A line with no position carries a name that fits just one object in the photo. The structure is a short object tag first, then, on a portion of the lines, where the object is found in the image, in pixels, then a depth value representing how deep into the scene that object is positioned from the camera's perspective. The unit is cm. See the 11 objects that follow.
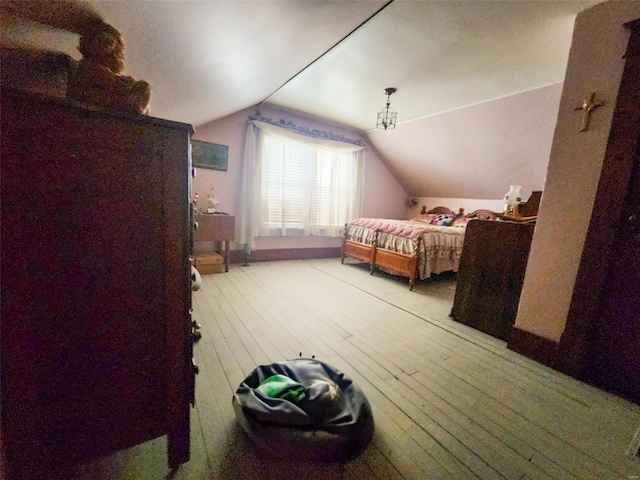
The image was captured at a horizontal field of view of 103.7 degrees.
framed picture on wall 353
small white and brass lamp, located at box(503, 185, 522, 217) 219
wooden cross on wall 145
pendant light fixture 293
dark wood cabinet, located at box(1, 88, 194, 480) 59
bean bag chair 89
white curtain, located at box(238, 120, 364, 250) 384
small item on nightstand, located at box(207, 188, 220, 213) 362
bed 305
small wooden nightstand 319
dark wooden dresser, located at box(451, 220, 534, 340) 186
